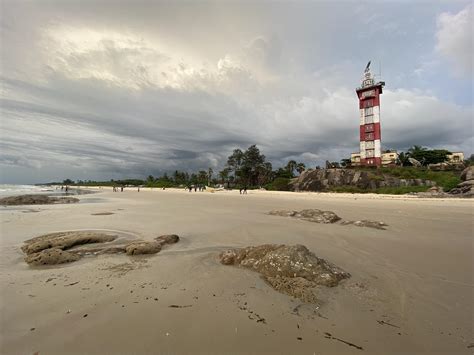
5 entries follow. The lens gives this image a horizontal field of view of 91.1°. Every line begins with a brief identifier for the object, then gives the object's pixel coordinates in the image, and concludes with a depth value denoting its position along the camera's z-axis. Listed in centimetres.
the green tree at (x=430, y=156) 6504
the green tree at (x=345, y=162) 7572
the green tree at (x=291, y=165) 8241
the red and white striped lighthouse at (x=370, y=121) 5862
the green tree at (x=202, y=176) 10484
